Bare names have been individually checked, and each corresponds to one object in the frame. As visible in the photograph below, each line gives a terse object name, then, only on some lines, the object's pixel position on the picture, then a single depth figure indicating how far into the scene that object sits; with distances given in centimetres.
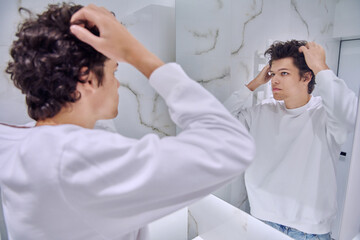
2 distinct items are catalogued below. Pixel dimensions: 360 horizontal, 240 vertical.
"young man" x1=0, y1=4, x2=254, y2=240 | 38
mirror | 67
